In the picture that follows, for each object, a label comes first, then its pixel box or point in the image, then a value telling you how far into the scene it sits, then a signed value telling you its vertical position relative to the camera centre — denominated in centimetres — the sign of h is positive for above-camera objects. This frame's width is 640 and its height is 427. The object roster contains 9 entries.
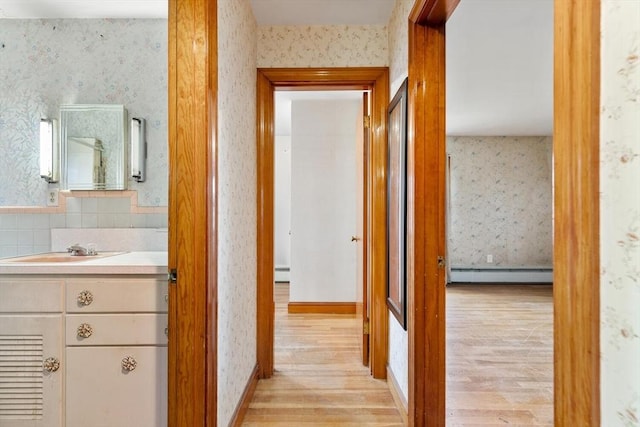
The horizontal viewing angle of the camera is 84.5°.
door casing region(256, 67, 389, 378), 242 +22
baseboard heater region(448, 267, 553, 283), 580 -99
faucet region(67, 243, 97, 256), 193 -20
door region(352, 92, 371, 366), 267 -8
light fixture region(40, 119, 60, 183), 209 +38
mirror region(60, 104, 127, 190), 210 +41
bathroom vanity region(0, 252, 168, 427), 146 -53
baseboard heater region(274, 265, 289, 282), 564 -95
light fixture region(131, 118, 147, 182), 209 +40
